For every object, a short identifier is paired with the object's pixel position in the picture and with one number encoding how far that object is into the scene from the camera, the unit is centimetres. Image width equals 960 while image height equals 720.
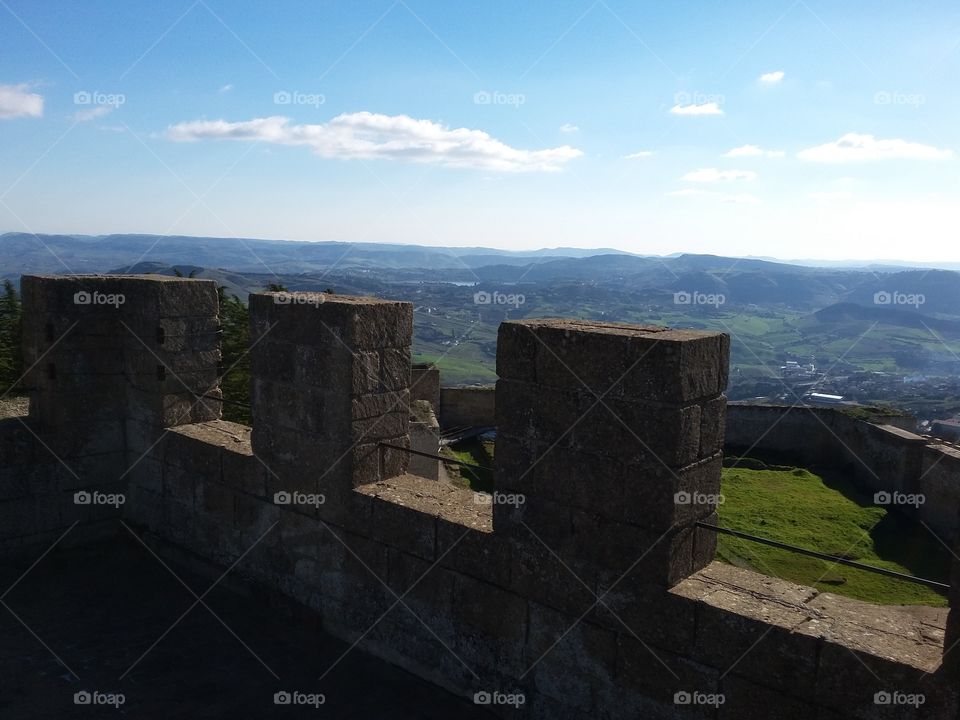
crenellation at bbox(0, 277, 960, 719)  366
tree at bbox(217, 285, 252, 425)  1456
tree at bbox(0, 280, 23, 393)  1353
